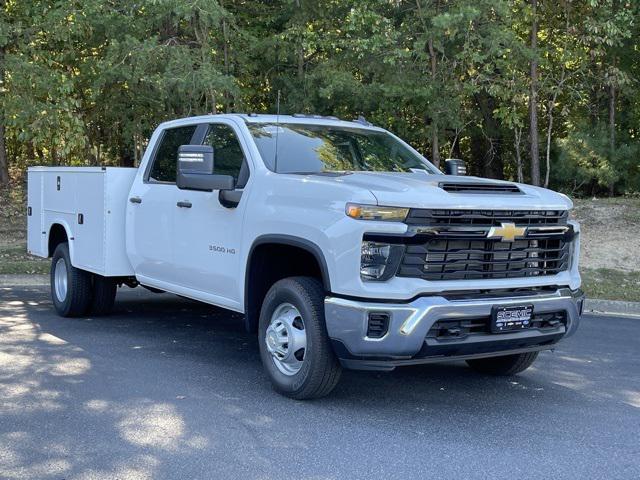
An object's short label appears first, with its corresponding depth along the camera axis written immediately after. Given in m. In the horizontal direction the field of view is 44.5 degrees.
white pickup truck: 5.07
